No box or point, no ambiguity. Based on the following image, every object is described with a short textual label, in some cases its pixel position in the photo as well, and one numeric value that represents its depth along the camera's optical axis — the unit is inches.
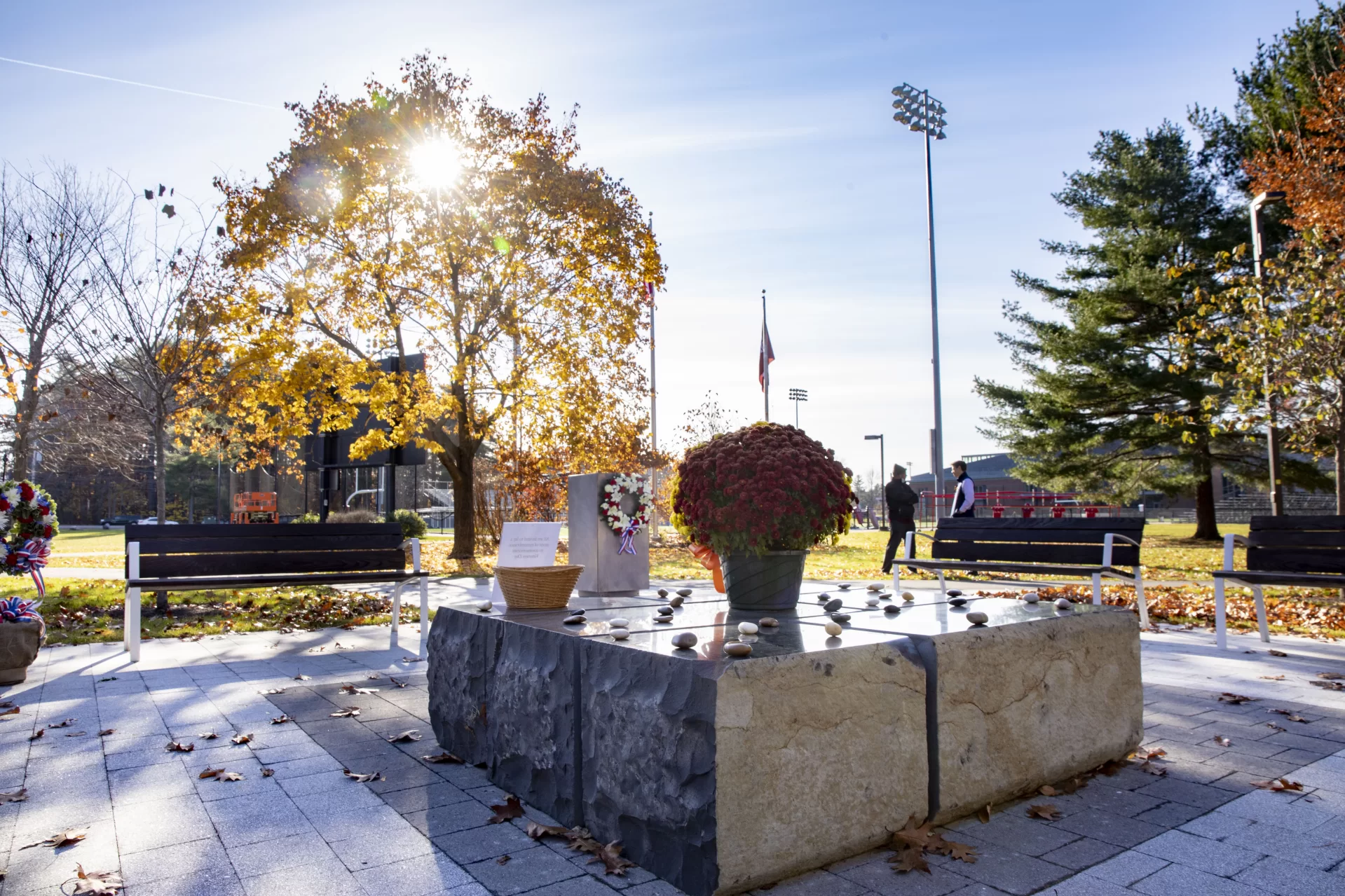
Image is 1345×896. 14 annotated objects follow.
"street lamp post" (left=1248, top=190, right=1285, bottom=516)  405.1
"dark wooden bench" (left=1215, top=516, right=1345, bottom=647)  253.1
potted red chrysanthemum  148.2
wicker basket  162.4
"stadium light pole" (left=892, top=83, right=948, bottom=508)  975.6
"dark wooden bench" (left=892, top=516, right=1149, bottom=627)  298.2
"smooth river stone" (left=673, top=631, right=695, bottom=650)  115.7
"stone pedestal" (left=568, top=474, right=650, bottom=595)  320.8
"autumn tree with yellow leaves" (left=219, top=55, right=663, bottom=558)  622.5
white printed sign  195.6
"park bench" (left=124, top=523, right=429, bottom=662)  274.5
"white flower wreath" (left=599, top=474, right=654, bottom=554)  319.3
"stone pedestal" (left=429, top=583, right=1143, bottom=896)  104.0
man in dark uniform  550.3
